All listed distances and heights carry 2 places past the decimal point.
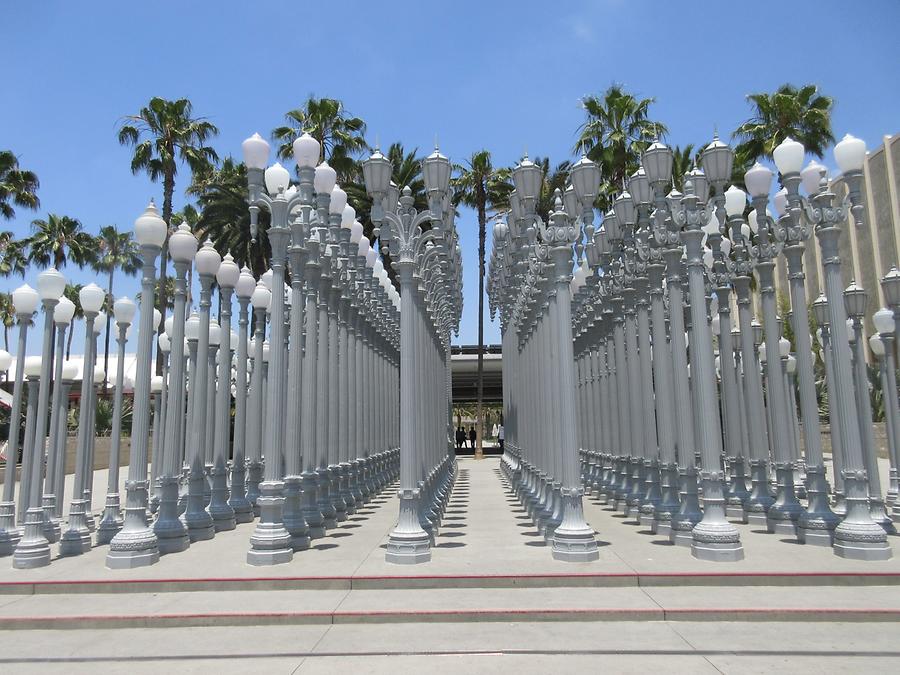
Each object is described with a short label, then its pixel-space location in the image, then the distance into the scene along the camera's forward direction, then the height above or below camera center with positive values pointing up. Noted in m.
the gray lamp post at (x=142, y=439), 9.27 -0.06
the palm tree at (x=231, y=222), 33.31 +10.49
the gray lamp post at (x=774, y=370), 11.34 +0.91
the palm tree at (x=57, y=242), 45.62 +13.27
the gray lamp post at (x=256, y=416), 14.88 +0.35
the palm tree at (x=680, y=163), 26.73 +10.49
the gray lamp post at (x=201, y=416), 11.84 +0.33
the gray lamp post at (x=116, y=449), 11.75 -0.26
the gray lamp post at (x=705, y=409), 8.83 +0.20
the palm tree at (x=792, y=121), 24.53 +11.03
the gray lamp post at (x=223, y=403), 13.01 +0.64
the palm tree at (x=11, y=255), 40.78 +11.56
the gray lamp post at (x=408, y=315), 9.09 +1.70
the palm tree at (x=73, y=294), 57.01 +12.78
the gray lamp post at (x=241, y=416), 14.28 +0.38
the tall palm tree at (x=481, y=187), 39.22 +14.06
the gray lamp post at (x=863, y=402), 11.11 +0.36
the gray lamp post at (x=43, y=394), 11.03 +0.70
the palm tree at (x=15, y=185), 32.28 +12.45
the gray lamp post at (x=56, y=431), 12.06 +0.09
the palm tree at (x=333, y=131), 30.56 +13.78
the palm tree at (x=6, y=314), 51.15 +10.02
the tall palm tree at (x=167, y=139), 31.42 +13.83
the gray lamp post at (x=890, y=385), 13.84 +0.72
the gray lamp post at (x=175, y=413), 10.54 +0.33
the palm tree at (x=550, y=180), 36.81 +13.51
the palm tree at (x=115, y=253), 61.47 +16.76
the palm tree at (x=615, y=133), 26.47 +11.63
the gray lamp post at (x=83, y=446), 10.64 -0.19
